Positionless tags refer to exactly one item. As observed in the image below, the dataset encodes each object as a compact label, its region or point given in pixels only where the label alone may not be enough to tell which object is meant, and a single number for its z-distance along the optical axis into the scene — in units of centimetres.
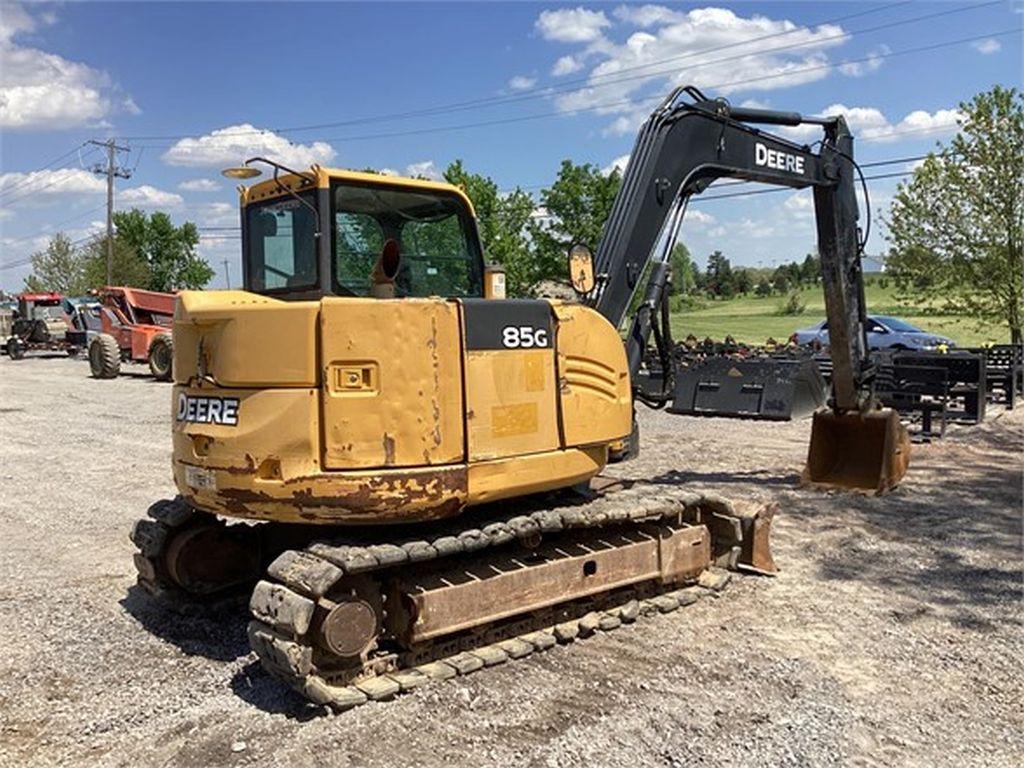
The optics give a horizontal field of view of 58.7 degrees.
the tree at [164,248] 5953
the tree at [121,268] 5475
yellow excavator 484
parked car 2402
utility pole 4719
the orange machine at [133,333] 2494
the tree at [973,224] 1959
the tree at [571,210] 4216
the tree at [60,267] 6894
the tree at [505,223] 3944
